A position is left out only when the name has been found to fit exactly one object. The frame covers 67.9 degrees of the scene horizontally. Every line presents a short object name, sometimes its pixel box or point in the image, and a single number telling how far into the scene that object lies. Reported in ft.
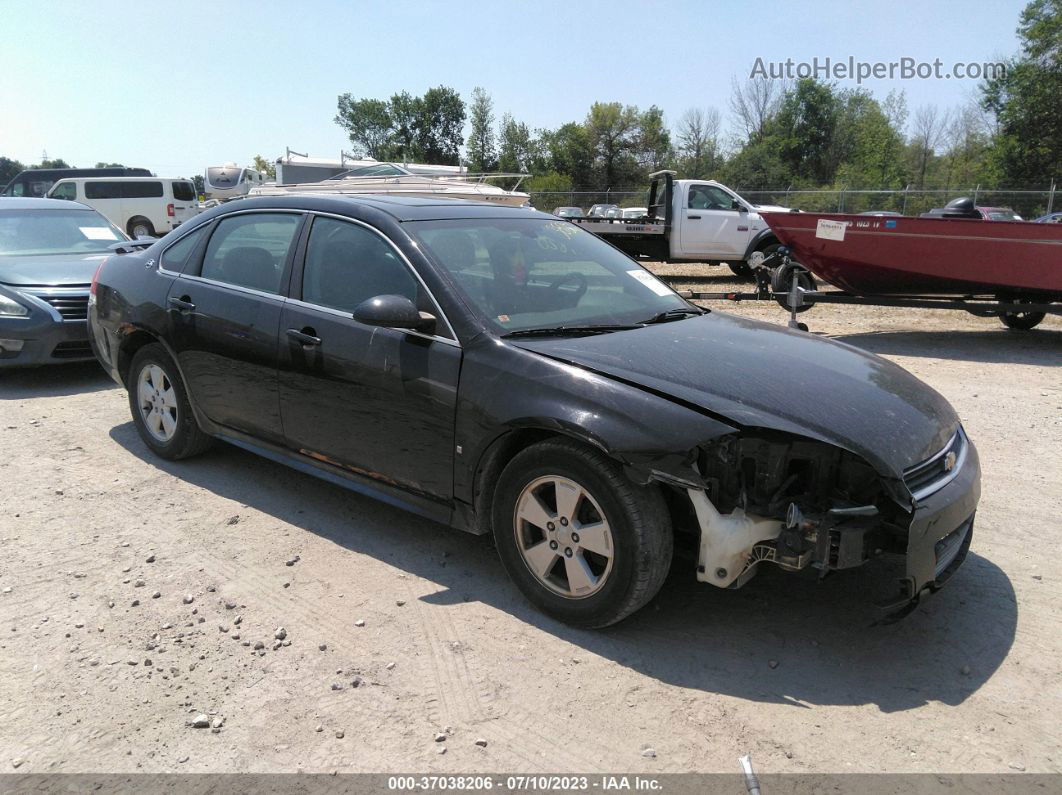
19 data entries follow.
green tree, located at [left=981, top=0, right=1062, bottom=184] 122.72
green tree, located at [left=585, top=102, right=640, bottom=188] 222.89
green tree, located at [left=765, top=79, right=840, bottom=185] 193.67
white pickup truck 54.60
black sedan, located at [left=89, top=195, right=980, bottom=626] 9.64
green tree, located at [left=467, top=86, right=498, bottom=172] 251.39
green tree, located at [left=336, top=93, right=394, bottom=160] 312.29
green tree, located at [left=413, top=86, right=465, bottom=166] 302.66
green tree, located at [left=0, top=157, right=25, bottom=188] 245.65
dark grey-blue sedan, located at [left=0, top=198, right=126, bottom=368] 23.34
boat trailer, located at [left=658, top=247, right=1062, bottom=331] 30.91
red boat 31.37
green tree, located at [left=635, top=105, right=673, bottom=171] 222.89
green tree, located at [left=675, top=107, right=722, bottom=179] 198.39
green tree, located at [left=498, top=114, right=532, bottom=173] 245.86
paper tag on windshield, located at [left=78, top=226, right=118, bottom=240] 29.27
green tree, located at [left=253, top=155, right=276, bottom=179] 302.25
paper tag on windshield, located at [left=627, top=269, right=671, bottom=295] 14.62
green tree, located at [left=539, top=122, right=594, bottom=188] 221.05
